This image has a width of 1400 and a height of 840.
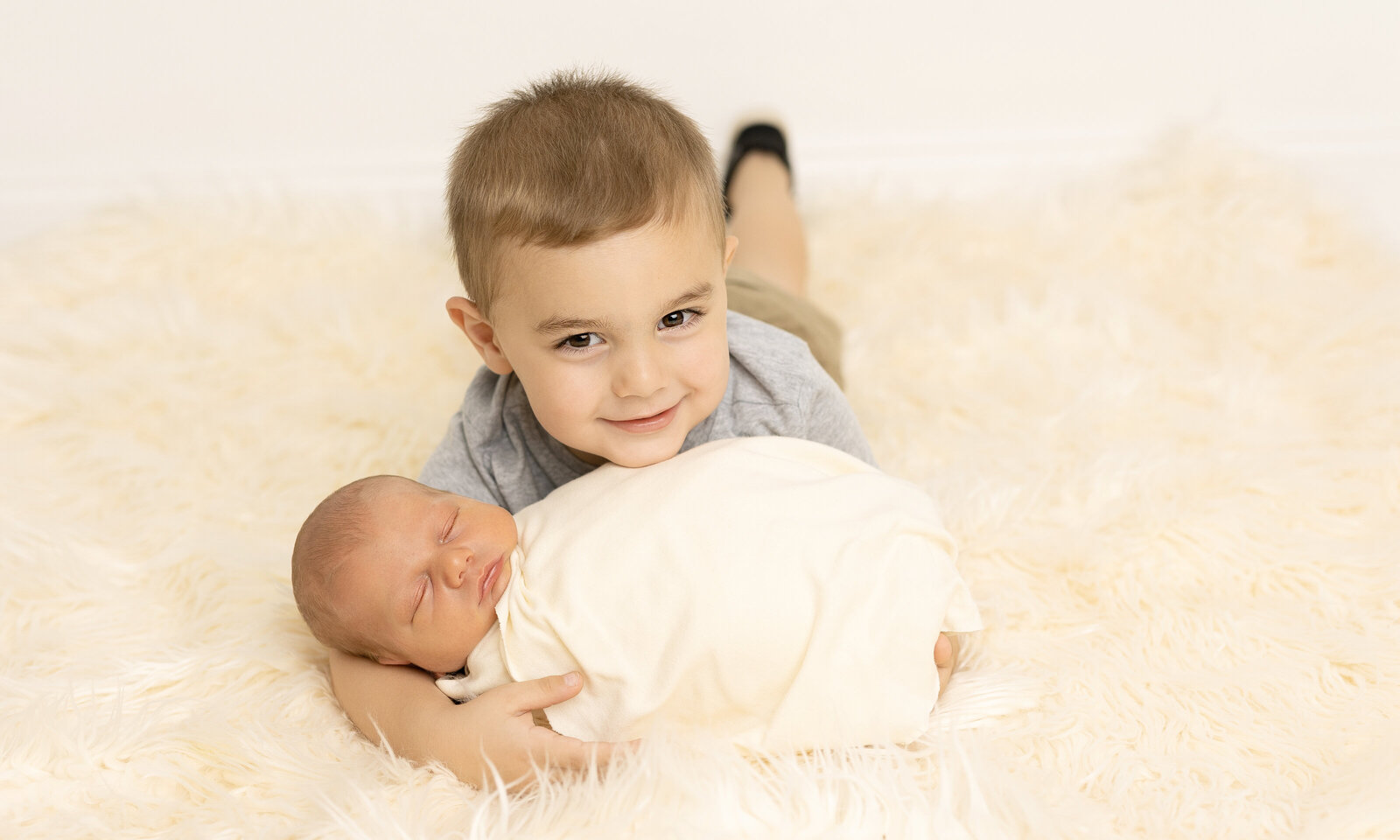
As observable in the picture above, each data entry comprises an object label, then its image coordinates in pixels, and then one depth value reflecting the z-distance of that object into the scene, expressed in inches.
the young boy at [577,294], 36.6
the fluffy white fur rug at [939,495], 35.1
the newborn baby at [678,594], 35.9
